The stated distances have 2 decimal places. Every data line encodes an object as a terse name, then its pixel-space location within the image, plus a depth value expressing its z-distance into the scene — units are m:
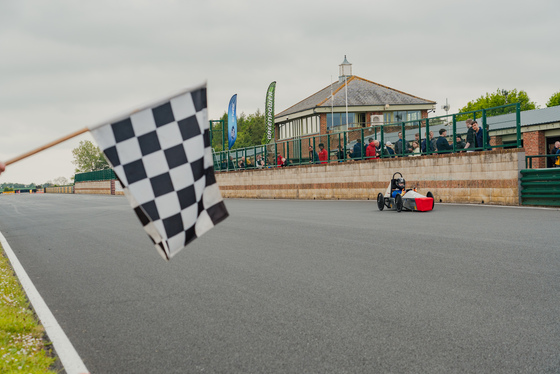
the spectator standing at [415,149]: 21.02
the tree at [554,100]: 72.07
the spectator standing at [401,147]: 21.58
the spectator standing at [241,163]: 37.00
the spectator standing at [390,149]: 22.33
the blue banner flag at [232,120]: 38.88
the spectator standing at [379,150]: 23.23
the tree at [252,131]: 122.69
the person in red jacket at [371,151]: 23.55
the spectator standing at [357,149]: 24.72
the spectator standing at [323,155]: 27.59
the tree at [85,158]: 154.38
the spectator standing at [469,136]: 18.42
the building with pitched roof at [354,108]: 56.34
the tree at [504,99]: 76.62
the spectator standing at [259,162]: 34.49
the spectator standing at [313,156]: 28.57
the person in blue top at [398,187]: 15.99
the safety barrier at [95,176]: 74.51
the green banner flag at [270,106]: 45.50
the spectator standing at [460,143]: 18.88
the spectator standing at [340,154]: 26.23
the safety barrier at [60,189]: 94.81
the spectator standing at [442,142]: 19.58
